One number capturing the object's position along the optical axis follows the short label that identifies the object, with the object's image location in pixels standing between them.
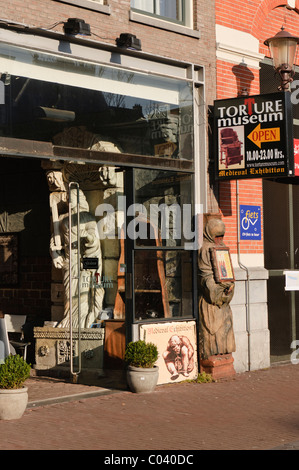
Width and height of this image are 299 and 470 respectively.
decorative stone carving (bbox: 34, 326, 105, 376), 13.09
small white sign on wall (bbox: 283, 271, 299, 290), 15.45
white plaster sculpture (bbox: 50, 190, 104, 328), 13.48
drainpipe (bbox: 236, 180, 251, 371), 14.09
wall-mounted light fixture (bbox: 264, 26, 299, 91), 13.41
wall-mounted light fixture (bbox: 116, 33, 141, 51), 12.09
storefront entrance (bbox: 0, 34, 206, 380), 11.63
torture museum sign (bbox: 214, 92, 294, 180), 12.80
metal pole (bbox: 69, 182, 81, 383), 12.41
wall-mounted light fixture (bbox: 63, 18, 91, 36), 11.34
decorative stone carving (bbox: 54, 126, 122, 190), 11.62
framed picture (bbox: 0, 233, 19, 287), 15.52
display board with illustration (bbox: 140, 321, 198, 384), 12.43
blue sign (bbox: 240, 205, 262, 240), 14.27
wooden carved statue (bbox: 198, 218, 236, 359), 13.00
